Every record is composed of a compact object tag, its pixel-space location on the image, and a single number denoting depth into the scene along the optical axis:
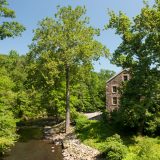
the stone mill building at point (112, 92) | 32.99
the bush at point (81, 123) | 23.89
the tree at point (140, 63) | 17.87
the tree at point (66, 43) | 23.37
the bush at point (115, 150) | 14.92
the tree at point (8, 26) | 13.85
